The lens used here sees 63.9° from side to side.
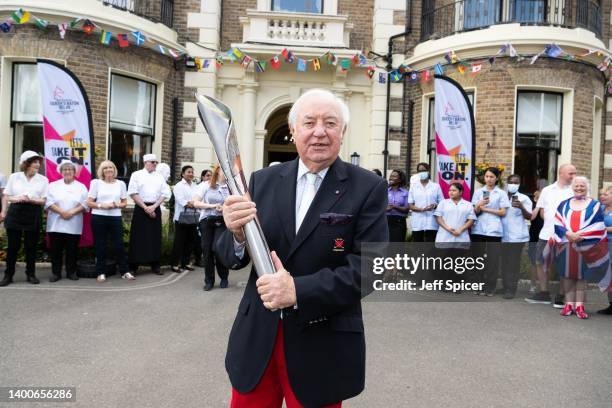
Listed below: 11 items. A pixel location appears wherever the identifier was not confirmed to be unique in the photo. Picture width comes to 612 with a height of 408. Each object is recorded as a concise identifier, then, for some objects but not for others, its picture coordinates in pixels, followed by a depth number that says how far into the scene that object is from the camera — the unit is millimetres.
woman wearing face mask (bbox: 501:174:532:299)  7586
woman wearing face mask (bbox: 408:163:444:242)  8250
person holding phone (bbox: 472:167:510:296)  7504
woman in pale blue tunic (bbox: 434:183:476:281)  7484
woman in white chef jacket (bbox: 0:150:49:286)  7152
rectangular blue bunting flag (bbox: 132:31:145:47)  10172
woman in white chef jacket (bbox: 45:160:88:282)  7406
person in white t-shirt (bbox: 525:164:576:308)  6875
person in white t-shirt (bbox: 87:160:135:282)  7590
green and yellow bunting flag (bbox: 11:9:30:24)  9305
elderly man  1848
